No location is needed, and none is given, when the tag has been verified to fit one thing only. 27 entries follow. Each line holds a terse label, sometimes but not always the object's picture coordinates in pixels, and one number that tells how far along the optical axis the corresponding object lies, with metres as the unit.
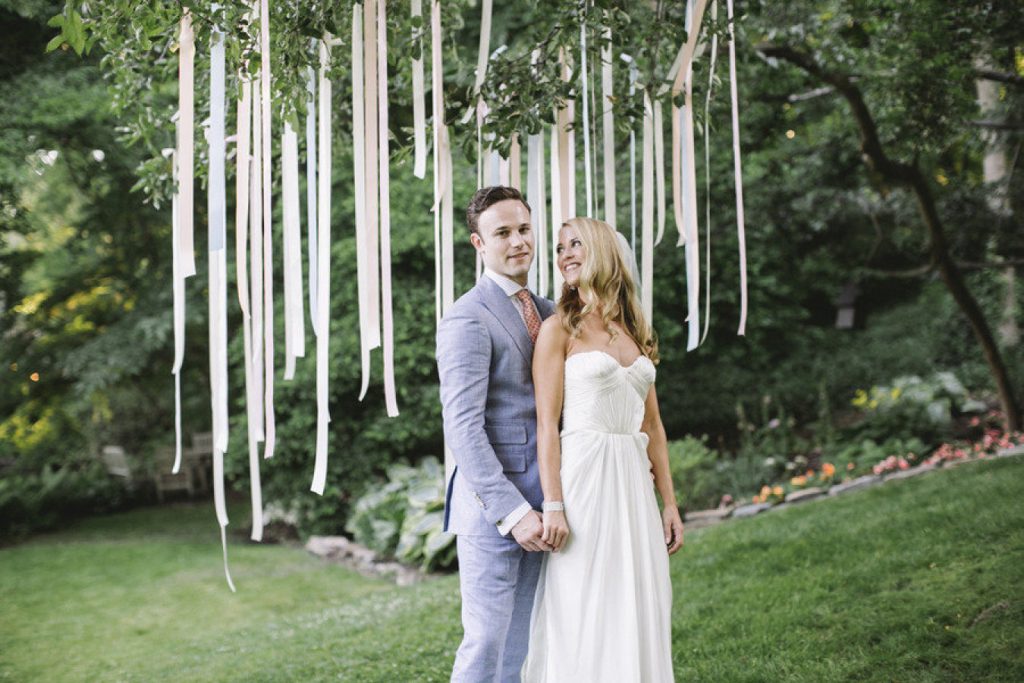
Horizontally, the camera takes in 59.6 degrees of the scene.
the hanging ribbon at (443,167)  2.62
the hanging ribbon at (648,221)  2.80
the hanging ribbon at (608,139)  2.86
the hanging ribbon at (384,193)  2.50
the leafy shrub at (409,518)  6.95
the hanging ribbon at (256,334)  2.42
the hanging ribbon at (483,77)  2.64
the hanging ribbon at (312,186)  2.65
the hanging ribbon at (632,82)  3.15
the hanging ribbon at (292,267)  2.52
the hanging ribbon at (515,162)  2.93
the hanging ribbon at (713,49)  2.95
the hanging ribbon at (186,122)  2.37
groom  2.25
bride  2.32
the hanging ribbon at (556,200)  2.58
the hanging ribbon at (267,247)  2.31
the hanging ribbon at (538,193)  2.97
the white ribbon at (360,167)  2.53
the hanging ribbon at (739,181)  2.72
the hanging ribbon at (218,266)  2.26
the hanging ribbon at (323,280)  2.41
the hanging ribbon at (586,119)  2.65
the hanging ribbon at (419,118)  2.57
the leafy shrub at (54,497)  9.86
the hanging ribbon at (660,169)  2.92
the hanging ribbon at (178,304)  2.40
